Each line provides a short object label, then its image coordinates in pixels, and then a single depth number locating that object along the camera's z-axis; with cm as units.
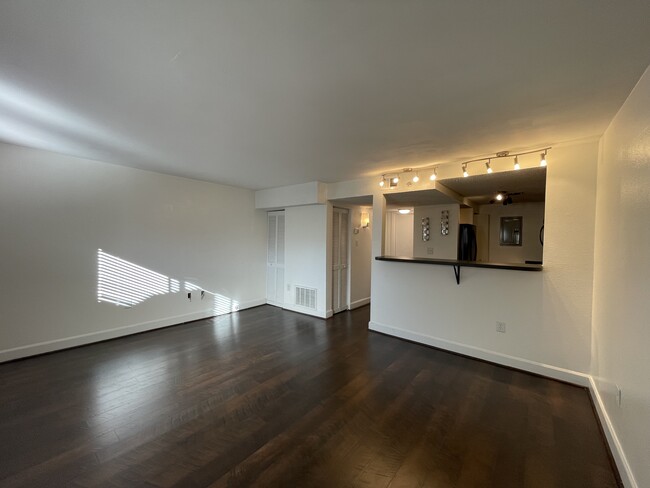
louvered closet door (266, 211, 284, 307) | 578
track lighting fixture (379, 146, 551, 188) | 289
